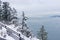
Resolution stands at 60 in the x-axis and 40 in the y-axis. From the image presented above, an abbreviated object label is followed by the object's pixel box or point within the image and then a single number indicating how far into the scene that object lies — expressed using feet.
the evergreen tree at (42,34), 102.49
